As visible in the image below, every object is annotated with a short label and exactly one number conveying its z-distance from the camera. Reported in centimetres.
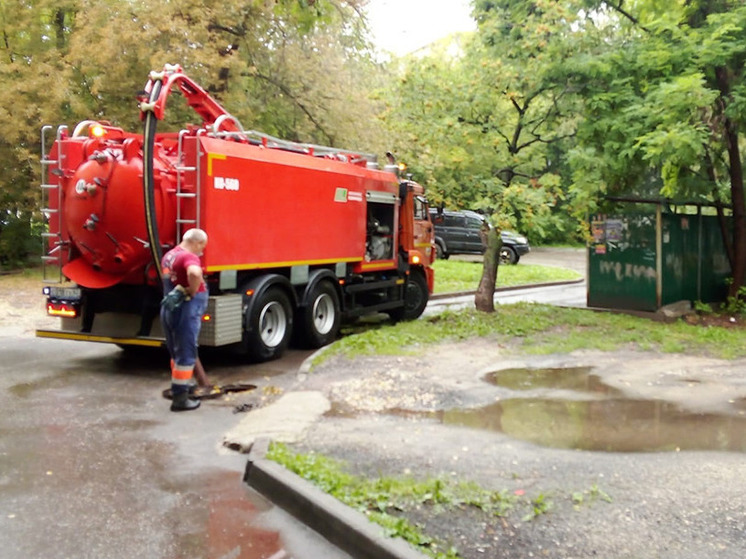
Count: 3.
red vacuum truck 895
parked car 3058
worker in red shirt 756
